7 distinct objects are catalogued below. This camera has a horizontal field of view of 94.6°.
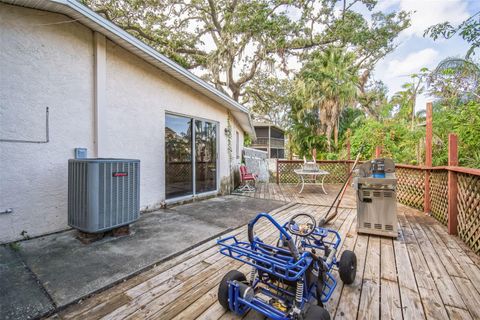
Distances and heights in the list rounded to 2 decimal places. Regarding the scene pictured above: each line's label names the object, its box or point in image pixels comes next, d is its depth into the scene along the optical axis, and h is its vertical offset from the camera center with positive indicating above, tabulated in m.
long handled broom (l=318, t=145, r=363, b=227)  3.39 -0.99
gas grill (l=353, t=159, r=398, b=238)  3.14 -0.62
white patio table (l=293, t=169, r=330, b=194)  6.59 -0.39
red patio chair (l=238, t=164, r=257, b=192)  7.10 -0.58
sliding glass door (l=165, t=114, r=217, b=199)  4.85 +0.09
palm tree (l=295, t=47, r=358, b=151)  10.36 +3.58
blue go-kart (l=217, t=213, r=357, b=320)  1.36 -0.89
